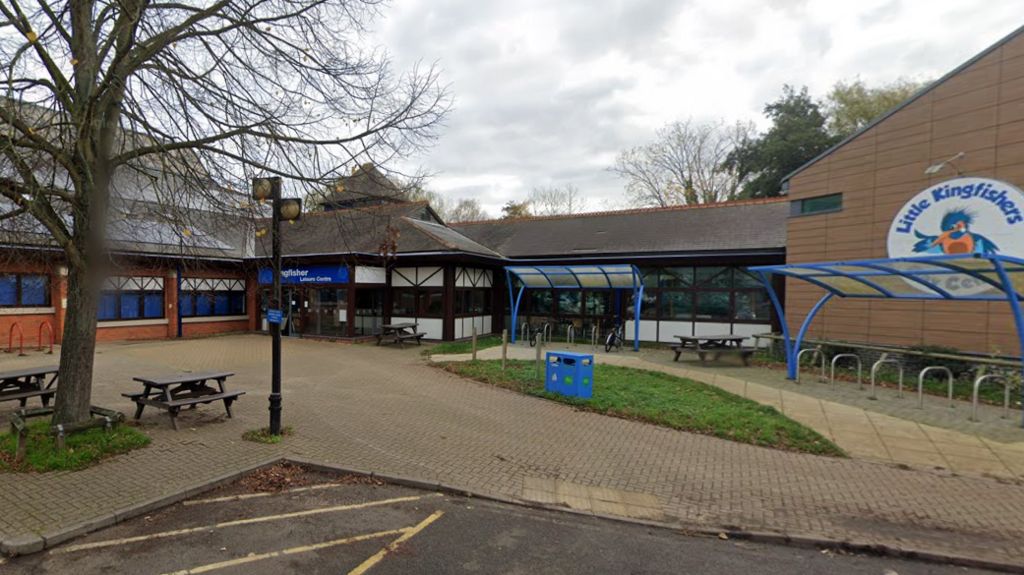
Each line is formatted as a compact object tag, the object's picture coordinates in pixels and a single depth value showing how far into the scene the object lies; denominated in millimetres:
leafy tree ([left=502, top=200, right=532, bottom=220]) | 45031
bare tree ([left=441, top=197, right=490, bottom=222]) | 51312
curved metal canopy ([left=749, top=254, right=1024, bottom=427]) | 8000
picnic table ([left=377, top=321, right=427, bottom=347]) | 17297
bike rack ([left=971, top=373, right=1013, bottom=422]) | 8074
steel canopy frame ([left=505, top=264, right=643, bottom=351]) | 16109
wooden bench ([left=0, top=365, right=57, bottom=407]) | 7551
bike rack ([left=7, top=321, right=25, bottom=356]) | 14547
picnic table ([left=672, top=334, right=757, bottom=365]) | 14016
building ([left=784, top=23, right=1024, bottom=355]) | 10914
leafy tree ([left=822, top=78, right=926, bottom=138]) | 31602
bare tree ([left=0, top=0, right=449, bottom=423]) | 5664
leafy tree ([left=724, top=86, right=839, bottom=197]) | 31859
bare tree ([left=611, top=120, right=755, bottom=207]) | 37000
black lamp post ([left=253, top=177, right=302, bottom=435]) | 6645
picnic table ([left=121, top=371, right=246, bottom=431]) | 7143
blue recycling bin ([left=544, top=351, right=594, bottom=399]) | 9484
